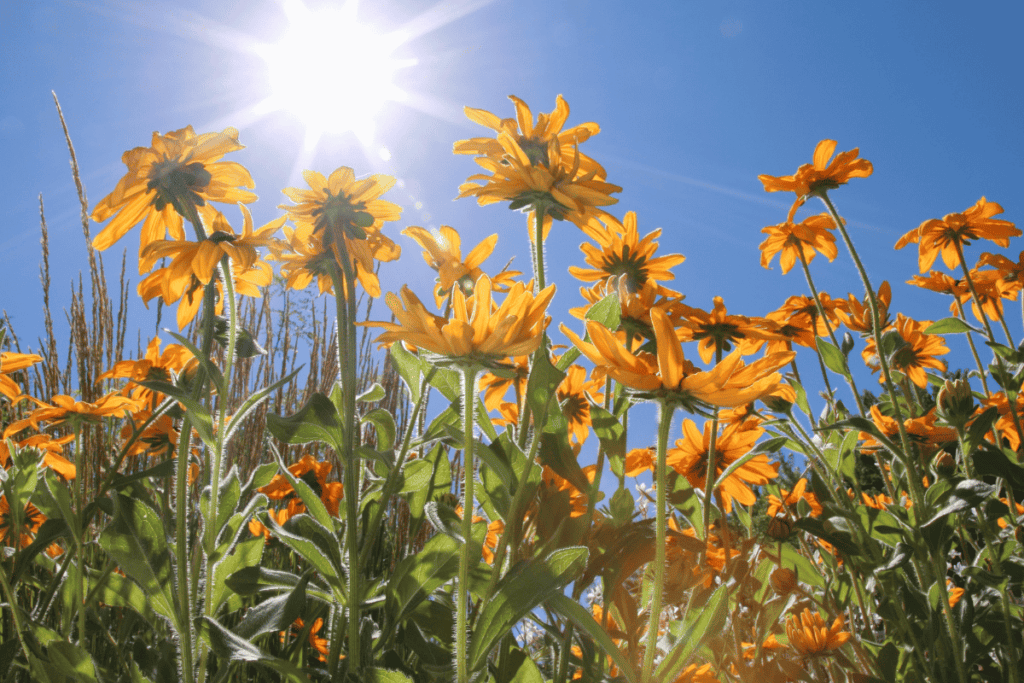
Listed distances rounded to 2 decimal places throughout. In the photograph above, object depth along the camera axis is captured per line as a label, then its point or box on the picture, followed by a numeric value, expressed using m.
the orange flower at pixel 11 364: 1.15
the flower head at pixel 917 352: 1.61
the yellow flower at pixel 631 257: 0.91
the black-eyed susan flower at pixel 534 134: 0.79
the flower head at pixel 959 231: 1.57
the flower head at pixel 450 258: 0.78
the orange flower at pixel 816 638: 1.04
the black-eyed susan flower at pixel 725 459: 1.03
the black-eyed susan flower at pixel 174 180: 0.77
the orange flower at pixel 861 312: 1.52
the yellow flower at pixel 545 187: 0.70
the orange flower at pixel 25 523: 1.27
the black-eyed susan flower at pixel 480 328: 0.51
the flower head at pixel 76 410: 1.12
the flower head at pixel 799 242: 1.41
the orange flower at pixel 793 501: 1.42
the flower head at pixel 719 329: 0.91
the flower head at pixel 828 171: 1.33
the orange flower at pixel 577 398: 0.90
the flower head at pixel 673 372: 0.47
